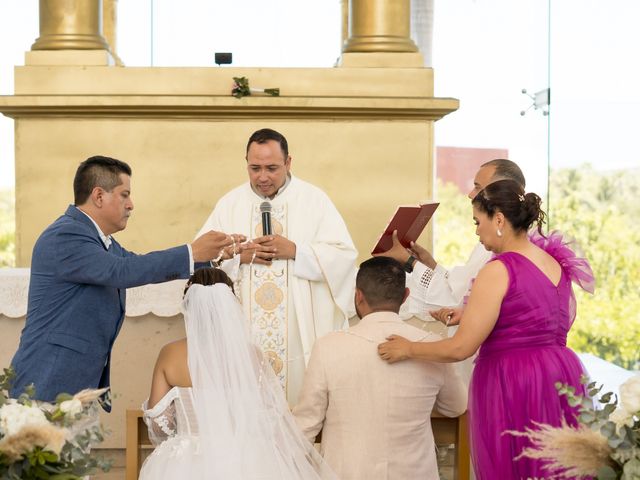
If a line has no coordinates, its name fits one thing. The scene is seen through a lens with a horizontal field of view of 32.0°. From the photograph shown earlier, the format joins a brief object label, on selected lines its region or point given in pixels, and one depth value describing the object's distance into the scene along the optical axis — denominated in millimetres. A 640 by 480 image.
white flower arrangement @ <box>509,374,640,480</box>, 2346
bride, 3930
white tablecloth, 5375
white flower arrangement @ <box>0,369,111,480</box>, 2395
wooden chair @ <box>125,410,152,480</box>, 4074
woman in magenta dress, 3604
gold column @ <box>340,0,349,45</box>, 8125
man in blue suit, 4098
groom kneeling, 3707
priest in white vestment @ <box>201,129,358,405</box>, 4938
